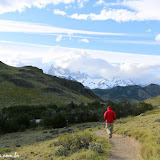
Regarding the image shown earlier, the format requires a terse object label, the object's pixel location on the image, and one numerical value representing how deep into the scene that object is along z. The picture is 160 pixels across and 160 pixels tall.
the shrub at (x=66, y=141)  12.03
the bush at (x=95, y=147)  10.26
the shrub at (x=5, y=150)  15.65
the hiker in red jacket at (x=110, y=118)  14.26
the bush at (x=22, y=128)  35.75
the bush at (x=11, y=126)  34.44
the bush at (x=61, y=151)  11.29
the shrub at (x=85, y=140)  11.86
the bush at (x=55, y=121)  37.21
